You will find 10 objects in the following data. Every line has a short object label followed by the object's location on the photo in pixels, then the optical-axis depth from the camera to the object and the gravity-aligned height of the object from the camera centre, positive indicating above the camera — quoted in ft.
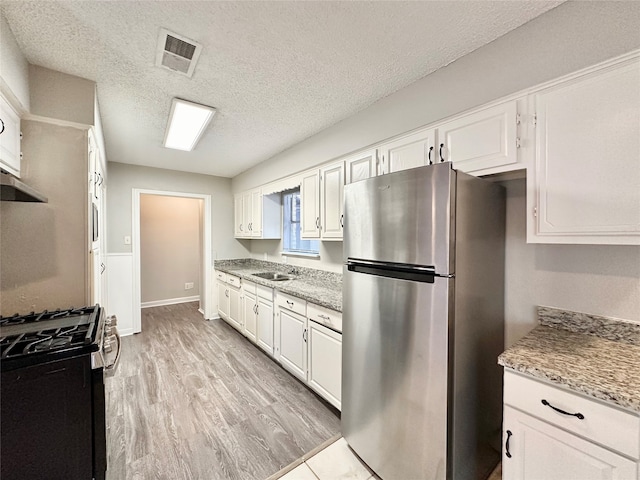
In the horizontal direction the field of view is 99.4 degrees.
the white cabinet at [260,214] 12.88 +1.10
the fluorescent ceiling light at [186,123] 7.36 +3.49
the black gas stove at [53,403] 3.60 -2.37
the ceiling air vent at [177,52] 4.88 +3.56
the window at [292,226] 11.99 +0.50
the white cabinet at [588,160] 3.59 +1.11
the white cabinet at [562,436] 2.93 -2.37
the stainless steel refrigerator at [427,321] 4.11 -1.43
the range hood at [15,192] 3.52 +0.68
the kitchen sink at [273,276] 11.93 -1.78
